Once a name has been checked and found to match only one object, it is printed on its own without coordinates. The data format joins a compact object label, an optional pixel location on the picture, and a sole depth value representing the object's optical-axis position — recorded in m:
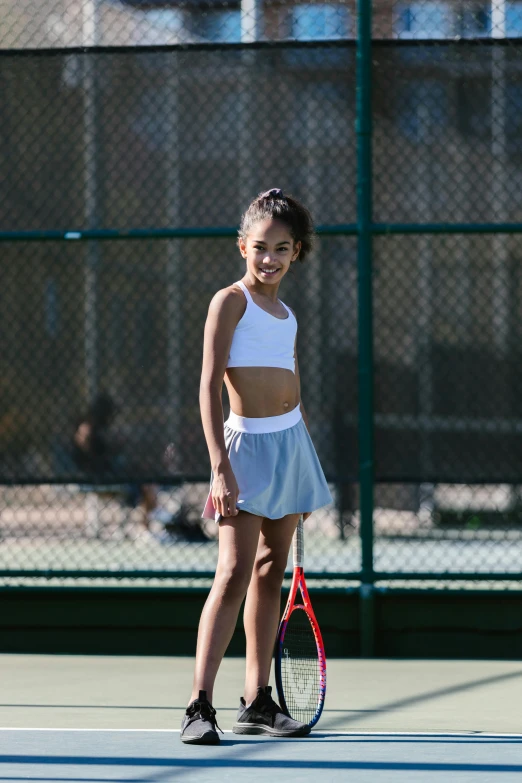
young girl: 8.59
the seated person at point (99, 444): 12.75
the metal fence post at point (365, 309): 12.23
